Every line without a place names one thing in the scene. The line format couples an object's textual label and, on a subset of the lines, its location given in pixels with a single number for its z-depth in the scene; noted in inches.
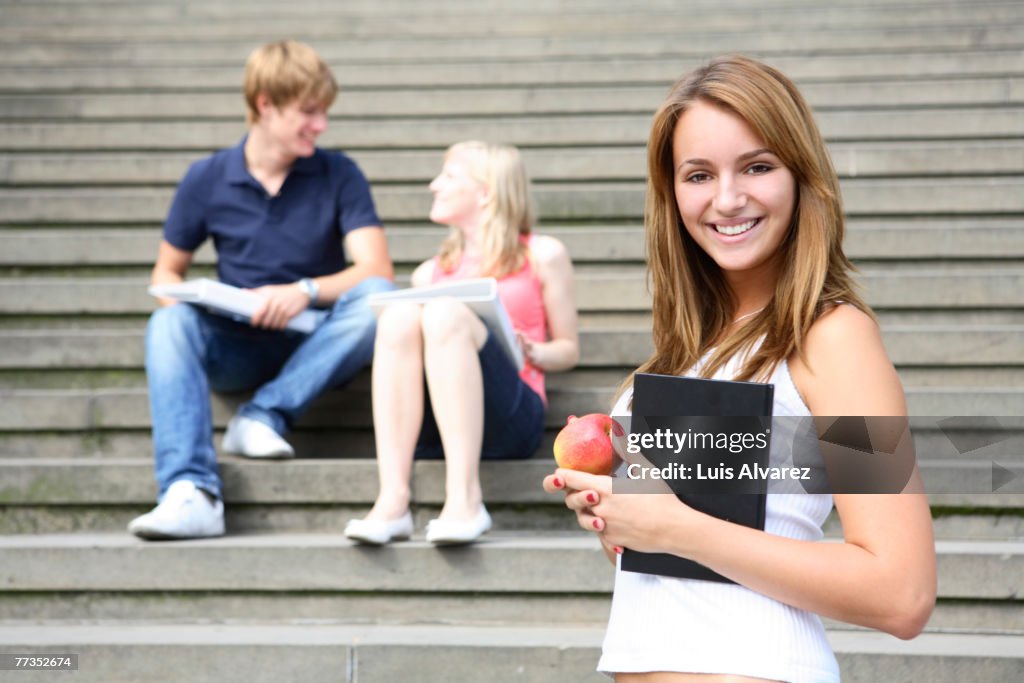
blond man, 133.7
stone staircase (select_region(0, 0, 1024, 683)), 111.9
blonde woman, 117.9
